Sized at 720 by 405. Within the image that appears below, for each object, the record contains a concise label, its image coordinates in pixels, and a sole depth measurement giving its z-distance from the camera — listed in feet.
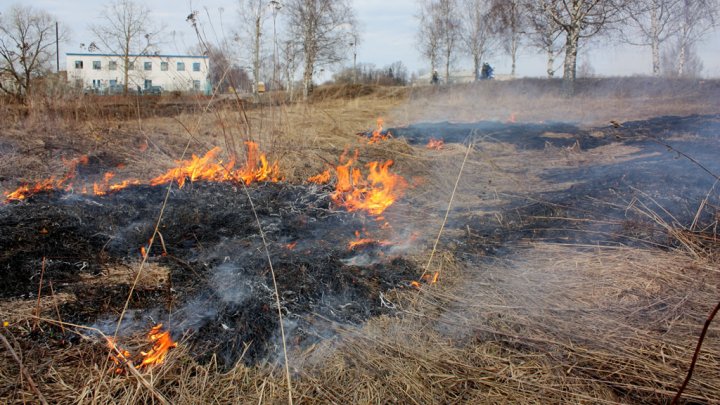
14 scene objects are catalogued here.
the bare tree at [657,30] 73.05
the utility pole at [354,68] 122.17
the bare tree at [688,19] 62.03
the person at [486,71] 99.86
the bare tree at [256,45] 82.47
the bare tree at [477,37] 93.71
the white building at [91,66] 150.55
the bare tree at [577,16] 51.13
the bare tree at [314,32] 81.87
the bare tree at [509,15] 62.33
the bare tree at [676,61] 108.23
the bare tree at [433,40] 101.46
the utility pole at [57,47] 86.56
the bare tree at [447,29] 98.53
